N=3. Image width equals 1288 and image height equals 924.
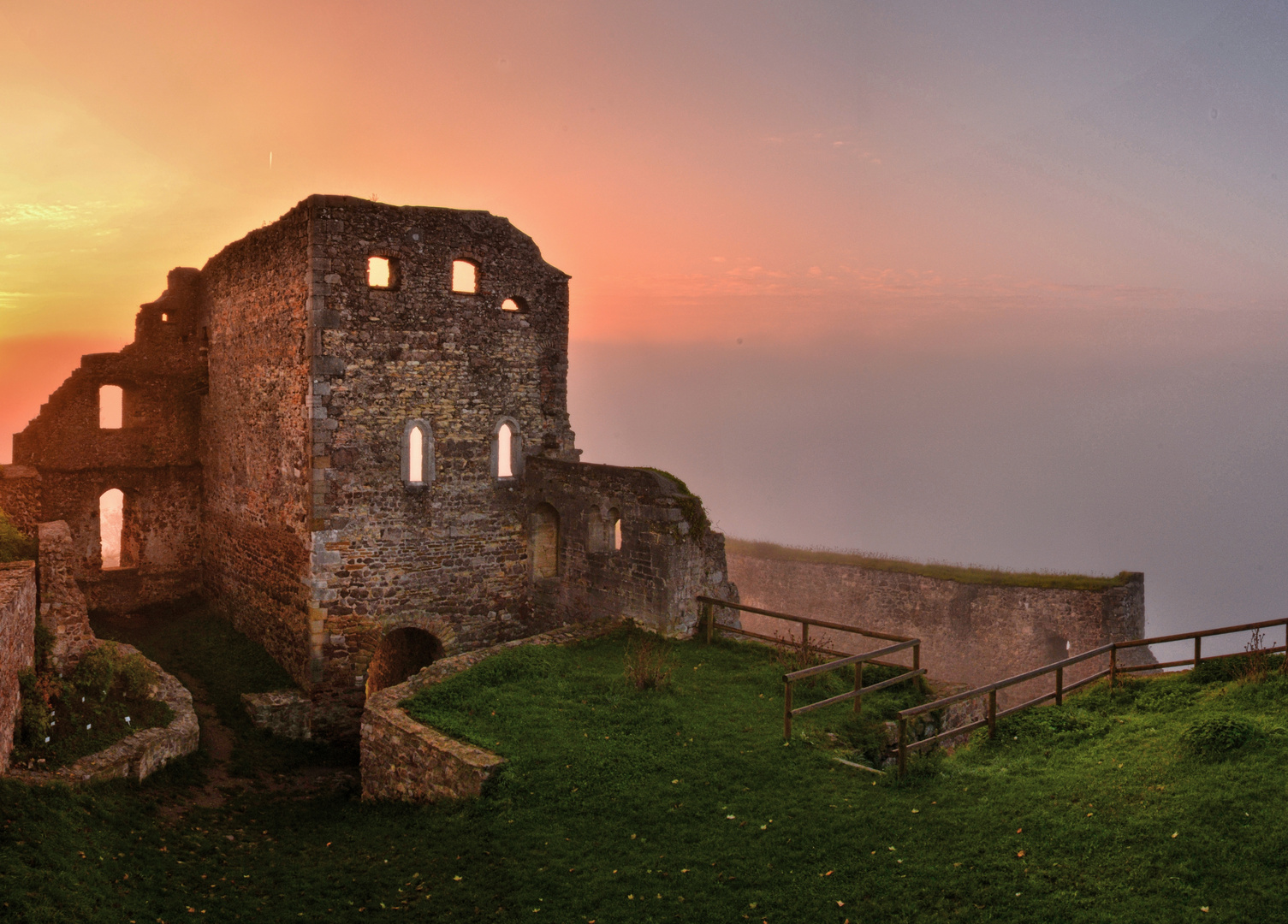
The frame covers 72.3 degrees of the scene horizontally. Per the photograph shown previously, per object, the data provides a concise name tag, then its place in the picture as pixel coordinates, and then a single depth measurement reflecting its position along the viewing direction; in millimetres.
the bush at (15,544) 15023
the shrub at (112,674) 12781
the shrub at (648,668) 12555
